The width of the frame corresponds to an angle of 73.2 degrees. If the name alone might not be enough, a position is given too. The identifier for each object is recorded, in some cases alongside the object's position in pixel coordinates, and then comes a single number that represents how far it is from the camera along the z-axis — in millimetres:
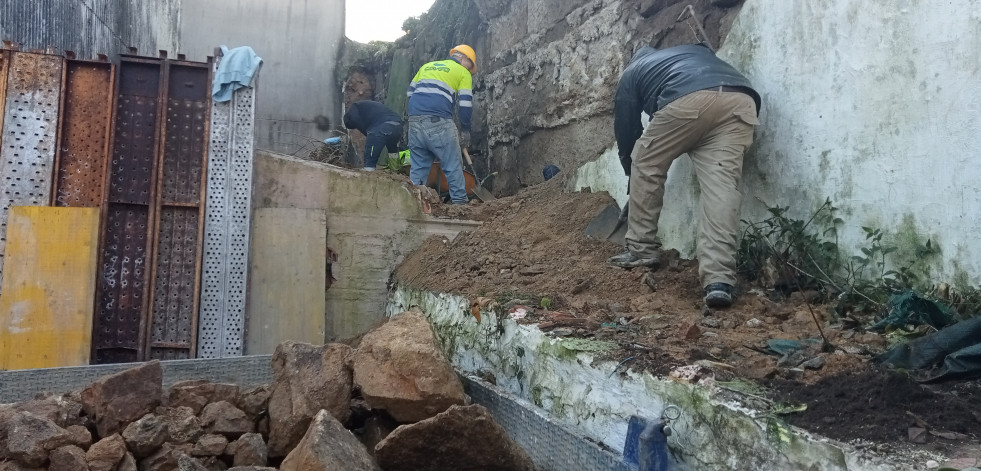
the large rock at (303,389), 2434
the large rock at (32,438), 2107
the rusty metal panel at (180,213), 4543
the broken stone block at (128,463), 2205
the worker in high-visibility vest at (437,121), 6156
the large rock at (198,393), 2598
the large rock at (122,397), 2441
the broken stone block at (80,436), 2277
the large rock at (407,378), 2355
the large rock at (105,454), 2172
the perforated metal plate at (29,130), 4402
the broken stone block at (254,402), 2617
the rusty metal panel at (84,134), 4535
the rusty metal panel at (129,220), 4453
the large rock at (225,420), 2473
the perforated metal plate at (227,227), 4598
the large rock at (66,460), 2109
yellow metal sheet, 4180
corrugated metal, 6508
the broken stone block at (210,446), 2324
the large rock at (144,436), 2299
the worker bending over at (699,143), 3146
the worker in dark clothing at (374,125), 7172
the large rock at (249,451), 2314
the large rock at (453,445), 2035
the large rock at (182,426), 2375
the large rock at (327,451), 1885
